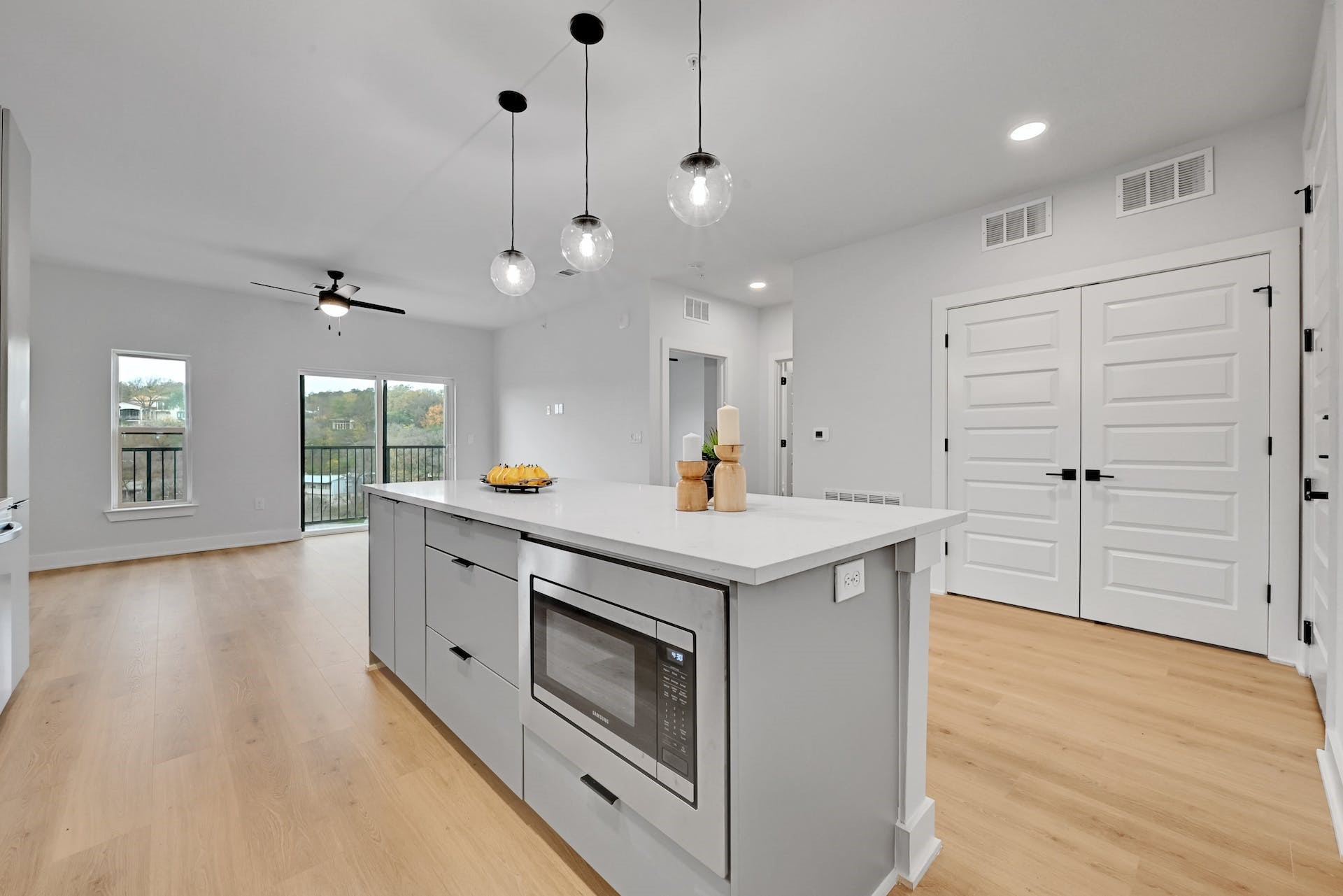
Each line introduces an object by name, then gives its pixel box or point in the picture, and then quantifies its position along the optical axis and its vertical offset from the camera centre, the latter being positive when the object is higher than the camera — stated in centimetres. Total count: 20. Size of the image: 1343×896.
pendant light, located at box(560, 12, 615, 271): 222 +83
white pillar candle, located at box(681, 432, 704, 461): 157 +0
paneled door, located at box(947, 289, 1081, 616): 324 -1
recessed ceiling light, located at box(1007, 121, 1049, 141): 265 +153
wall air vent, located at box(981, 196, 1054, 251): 328 +136
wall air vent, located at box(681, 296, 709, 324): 563 +141
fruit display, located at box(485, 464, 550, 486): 223 -11
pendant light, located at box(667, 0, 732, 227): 176 +84
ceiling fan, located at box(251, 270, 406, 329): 462 +124
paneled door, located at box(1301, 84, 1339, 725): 182 +22
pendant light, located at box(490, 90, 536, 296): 249 +82
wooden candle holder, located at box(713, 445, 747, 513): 158 -11
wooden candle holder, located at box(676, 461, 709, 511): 160 -12
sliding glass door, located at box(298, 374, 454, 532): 634 +12
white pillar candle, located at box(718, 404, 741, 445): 148 +6
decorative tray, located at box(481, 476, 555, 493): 223 -15
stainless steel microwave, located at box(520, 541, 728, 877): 100 -50
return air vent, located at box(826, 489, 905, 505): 395 -37
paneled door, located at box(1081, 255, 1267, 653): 269 -3
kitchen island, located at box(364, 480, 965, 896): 99 -51
